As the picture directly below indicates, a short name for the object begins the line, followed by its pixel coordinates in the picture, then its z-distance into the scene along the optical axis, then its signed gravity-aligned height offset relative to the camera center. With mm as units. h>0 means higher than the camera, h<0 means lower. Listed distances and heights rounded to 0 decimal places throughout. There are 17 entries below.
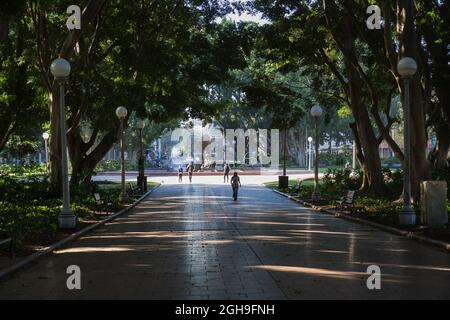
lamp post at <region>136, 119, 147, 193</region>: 32738 -775
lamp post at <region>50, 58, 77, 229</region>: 15383 -258
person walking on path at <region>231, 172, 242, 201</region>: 26969 -1099
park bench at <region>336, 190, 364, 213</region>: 19797 -1532
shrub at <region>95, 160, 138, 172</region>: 71438 -309
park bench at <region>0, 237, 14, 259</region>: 10500 -1471
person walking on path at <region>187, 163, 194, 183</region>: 47381 -678
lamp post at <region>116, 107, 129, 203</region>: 24609 +970
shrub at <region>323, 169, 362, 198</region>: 28638 -1197
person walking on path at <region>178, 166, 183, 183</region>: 47219 -1136
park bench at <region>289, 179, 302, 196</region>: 30634 -1588
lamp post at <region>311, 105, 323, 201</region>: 25609 +641
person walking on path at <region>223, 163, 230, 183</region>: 46444 -929
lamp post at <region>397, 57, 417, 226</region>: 15086 +574
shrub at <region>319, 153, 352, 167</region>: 73250 +100
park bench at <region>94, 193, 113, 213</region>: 20391 -1504
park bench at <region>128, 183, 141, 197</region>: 30156 -1523
